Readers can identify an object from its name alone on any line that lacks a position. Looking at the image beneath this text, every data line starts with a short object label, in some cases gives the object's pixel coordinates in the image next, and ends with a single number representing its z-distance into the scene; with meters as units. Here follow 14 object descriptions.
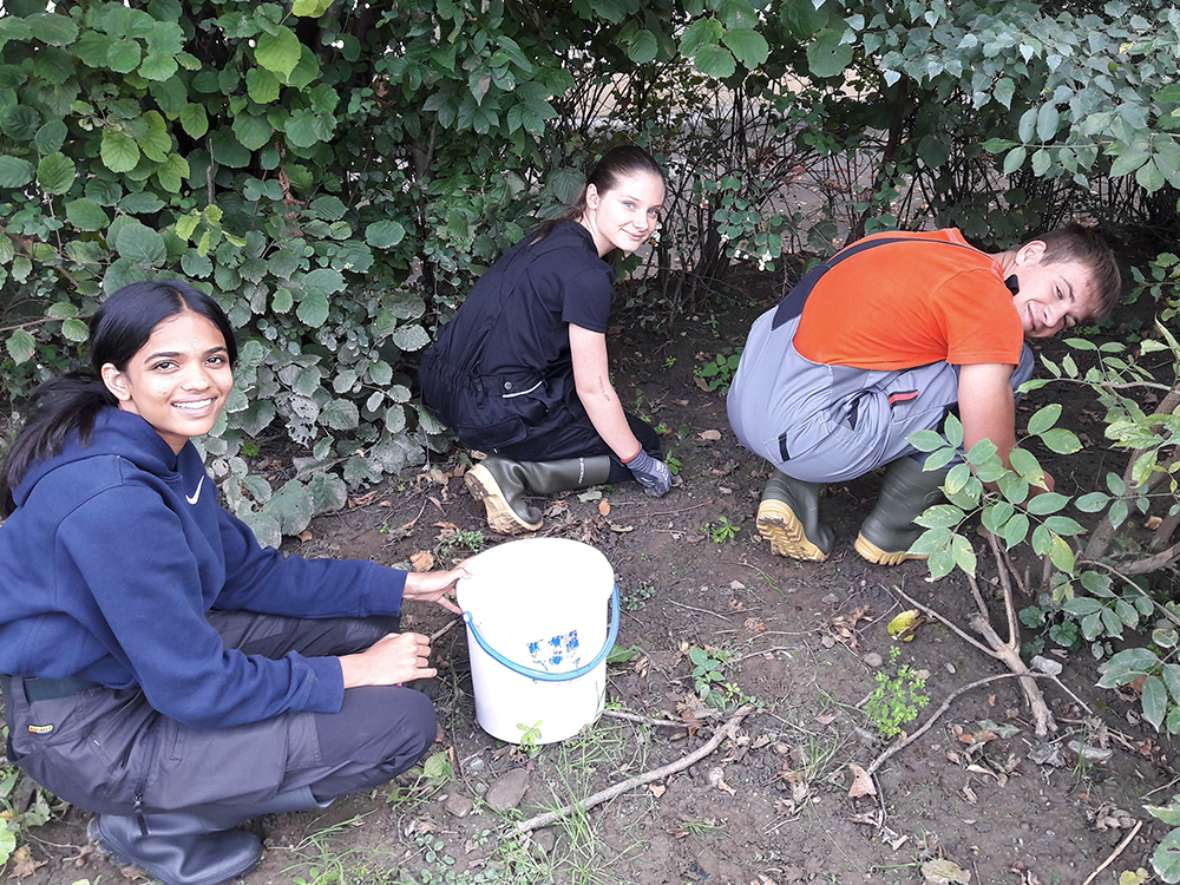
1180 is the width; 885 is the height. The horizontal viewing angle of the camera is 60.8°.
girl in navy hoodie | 1.76
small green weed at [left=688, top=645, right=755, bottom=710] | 2.51
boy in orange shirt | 2.53
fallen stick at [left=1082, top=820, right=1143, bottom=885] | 2.10
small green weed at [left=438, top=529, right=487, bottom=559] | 3.07
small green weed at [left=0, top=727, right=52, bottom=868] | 2.15
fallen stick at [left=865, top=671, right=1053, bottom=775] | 2.33
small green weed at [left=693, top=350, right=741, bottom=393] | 3.85
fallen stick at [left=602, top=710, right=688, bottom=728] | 2.45
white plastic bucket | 2.20
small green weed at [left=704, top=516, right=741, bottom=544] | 3.08
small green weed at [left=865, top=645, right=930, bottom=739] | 2.38
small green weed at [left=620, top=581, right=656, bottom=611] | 2.84
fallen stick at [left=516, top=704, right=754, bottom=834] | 2.20
